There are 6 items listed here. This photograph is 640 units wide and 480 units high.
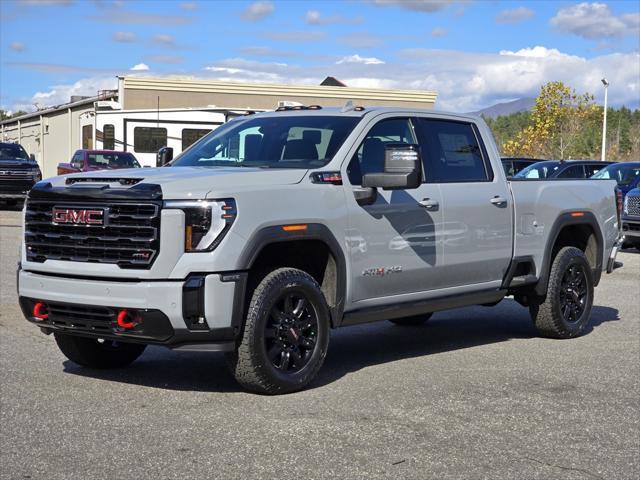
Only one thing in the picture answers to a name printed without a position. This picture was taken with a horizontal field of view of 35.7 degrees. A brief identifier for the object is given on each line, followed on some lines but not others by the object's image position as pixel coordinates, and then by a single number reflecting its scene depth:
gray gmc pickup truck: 6.17
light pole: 48.98
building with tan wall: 40.75
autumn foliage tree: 55.81
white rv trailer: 28.69
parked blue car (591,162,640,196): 20.80
